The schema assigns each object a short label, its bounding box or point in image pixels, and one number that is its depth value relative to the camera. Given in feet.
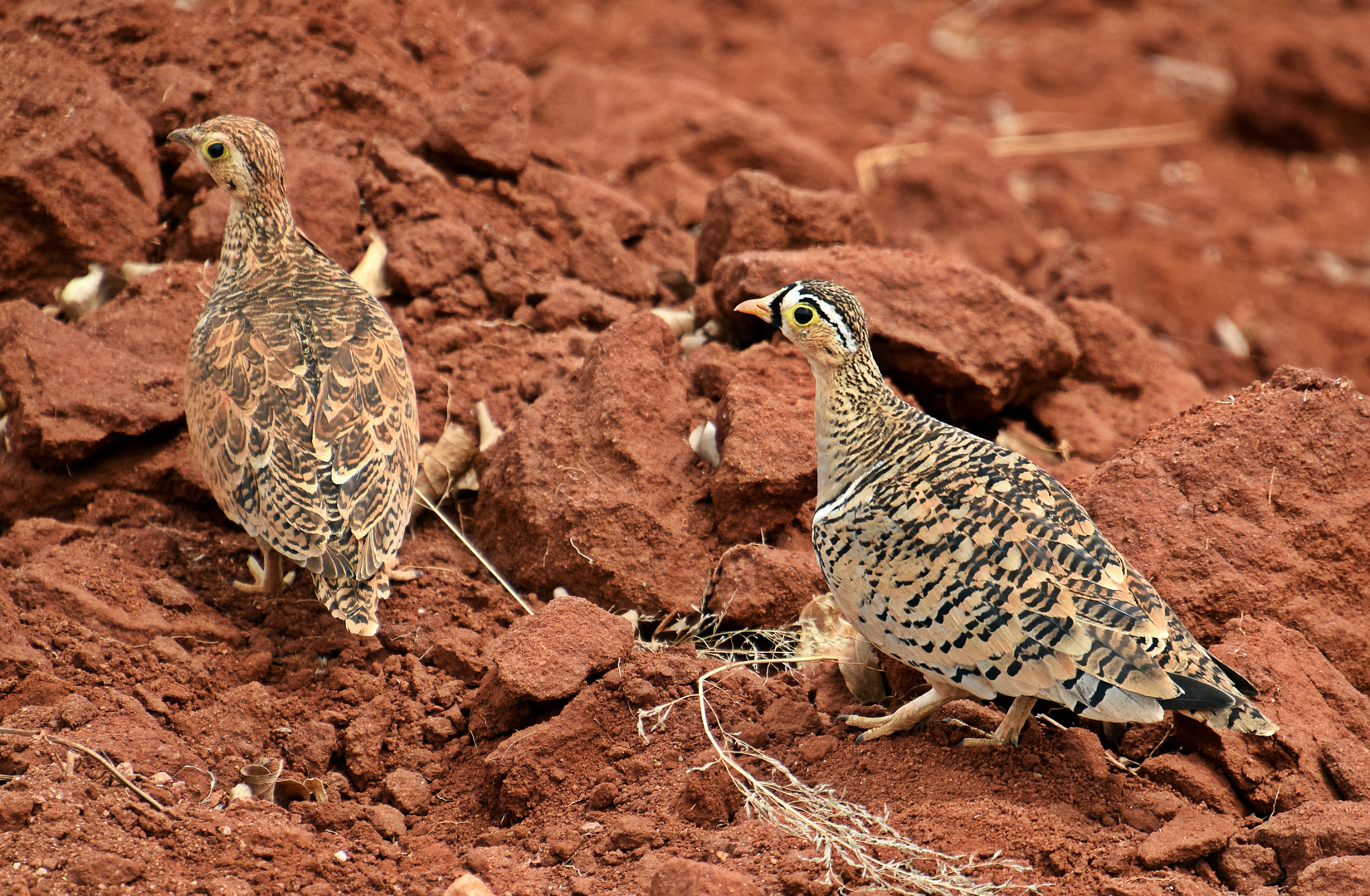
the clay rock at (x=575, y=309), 44.88
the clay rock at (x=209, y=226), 44.09
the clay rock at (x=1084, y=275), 50.62
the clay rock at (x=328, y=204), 44.60
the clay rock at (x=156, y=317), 40.83
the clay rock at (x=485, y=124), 47.88
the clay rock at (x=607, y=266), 47.55
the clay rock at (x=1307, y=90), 84.23
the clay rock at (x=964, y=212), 60.39
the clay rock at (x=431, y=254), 44.37
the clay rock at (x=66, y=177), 43.65
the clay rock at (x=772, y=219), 45.88
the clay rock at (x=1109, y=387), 44.37
